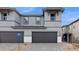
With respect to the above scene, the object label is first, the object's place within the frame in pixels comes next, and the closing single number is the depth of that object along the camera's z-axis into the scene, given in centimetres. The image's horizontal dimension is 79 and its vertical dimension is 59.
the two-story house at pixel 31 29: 668
